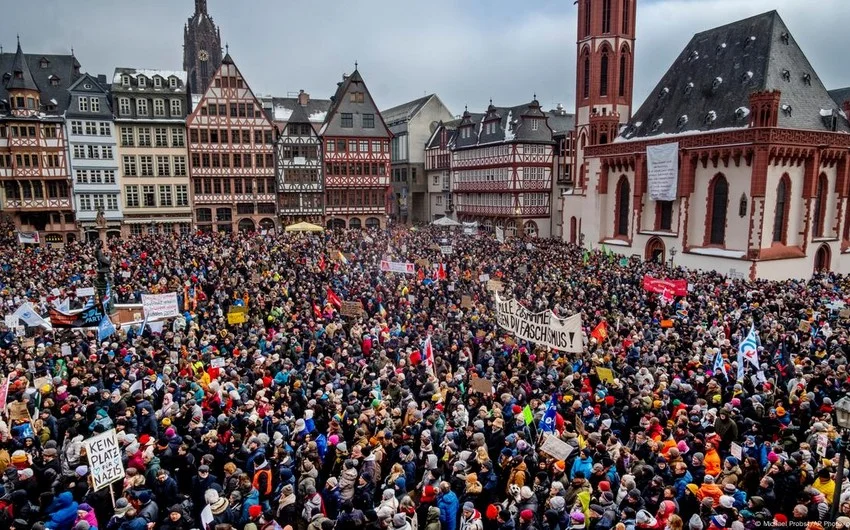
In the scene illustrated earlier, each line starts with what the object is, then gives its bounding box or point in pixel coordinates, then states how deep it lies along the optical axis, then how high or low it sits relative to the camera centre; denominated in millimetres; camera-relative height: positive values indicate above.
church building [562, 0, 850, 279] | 33469 +2117
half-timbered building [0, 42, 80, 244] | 44344 +4104
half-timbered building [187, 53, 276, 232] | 48719 +3766
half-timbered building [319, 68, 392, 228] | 52719 +3845
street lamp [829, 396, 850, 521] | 7016 -2772
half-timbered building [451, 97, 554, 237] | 54125 +2908
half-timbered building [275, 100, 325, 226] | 51562 +2599
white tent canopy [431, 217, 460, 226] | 47069 -1828
